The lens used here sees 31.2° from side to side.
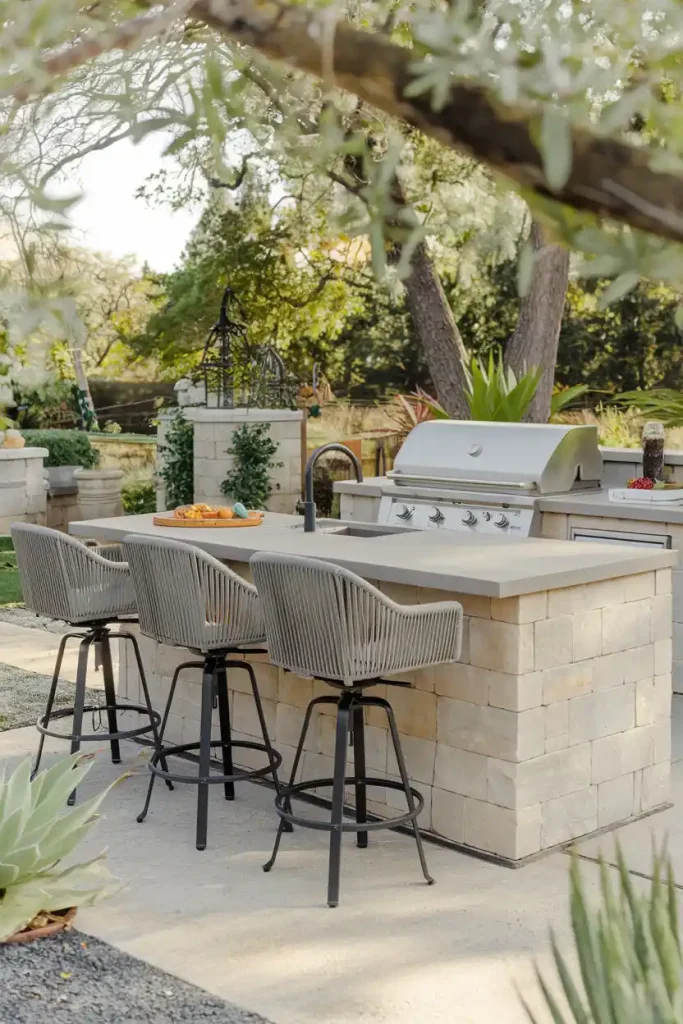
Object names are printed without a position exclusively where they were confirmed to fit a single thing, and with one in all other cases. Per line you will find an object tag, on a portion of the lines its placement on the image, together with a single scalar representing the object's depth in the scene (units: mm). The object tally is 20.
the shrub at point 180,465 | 11922
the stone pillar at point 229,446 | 11398
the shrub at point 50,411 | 16062
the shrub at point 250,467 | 11266
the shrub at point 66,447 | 13680
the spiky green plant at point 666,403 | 6180
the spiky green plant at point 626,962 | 1879
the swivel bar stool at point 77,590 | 4516
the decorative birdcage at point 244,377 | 11711
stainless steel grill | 6145
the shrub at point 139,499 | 13701
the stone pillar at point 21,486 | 11969
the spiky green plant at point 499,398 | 7395
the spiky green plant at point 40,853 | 3348
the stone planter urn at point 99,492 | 12617
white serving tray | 5961
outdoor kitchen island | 3883
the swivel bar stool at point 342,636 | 3594
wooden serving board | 4992
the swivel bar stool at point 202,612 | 4082
